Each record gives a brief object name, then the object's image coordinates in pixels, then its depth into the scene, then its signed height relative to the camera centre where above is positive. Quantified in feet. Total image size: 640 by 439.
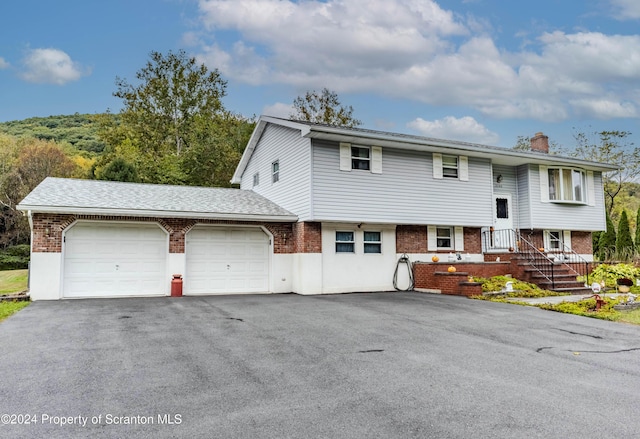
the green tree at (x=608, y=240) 82.14 +0.77
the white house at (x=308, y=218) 42.68 +3.29
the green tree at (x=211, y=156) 96.17 +20.68
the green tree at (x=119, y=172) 74.23 +13.27
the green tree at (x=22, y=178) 97.91 +16.49
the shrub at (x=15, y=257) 88.74 -1.48
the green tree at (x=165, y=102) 100.73 +34.45
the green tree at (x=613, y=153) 99.40 +21.10
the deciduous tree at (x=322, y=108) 108.06 +34.54
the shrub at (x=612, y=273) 48.34 -3.36
